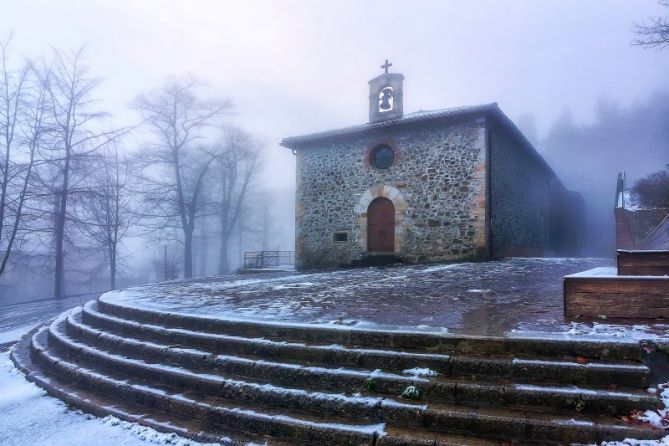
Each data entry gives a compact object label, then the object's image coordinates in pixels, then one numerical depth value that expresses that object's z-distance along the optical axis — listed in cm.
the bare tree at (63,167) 1547
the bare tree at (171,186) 2078
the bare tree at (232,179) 2566
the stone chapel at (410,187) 1248
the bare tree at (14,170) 1365
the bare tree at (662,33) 1092
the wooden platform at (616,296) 428
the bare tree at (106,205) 1636
